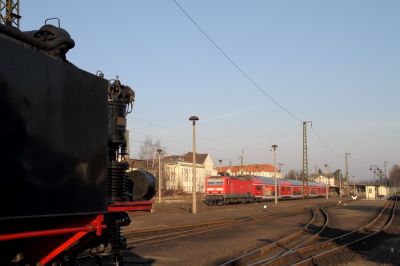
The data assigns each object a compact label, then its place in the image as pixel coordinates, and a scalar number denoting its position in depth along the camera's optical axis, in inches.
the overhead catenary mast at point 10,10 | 717.9
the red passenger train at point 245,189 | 2006.6
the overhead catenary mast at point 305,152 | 2947.8
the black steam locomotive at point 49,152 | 161.0
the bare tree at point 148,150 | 4269.2
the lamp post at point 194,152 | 1242.0
